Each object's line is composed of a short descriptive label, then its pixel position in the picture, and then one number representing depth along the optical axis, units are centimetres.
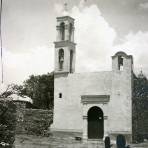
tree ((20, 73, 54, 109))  4172
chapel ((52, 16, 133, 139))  2506
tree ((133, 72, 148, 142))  2541
